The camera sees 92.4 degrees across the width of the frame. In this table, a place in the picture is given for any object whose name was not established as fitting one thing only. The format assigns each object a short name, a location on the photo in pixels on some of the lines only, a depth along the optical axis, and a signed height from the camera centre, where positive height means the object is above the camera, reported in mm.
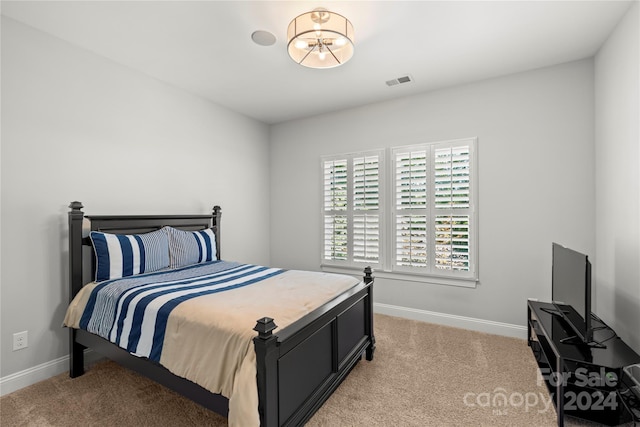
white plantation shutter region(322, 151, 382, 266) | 3812 +49
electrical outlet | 2242 -935
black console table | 1746 -977
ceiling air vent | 3148 +1387
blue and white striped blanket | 1865 -585
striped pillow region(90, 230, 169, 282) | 2426 -339
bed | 1463 -824
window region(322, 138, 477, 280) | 3303 +25
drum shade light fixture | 1959 +1154
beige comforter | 1443 -660
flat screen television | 1925 -547
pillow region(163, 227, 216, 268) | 2939 -341
